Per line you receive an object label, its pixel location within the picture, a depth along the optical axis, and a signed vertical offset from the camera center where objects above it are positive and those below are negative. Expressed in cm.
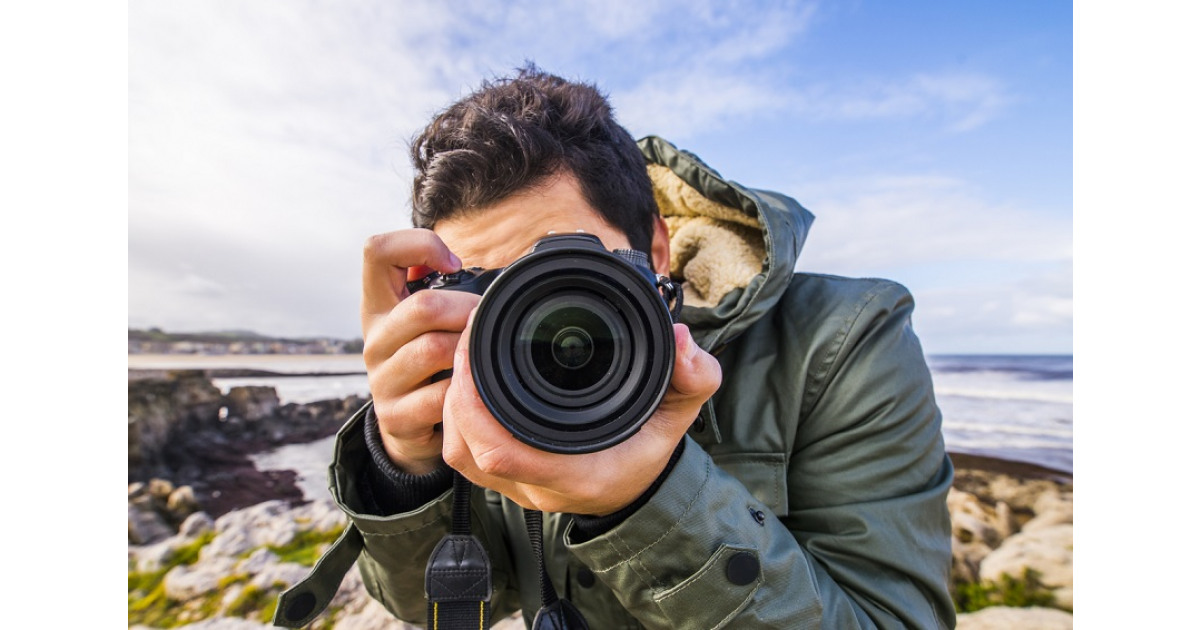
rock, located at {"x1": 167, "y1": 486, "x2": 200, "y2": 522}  386 -126
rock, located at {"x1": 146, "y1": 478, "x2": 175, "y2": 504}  394 -118
